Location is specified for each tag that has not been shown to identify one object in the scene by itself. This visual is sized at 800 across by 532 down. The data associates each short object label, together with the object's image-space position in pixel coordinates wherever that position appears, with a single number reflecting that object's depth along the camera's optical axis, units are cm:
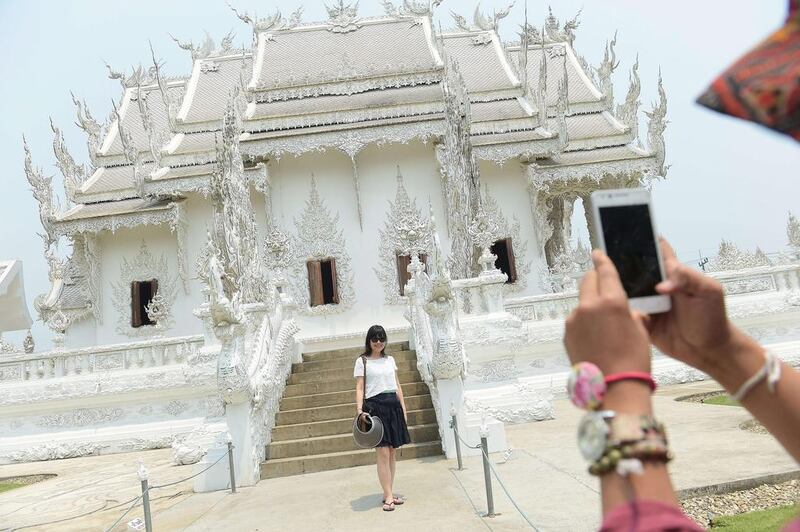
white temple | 981
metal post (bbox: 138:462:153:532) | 400
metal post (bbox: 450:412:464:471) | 557
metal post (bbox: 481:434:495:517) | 402
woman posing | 456
